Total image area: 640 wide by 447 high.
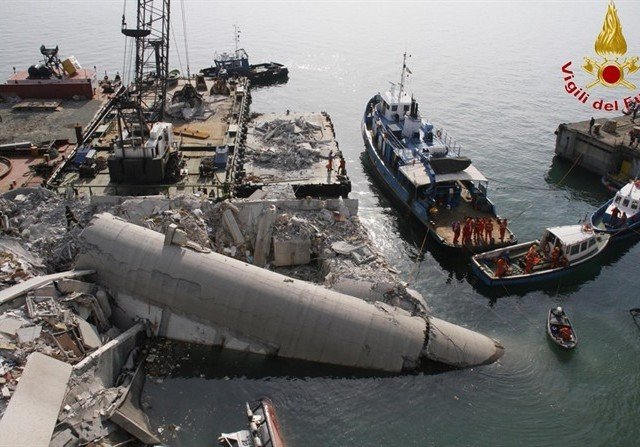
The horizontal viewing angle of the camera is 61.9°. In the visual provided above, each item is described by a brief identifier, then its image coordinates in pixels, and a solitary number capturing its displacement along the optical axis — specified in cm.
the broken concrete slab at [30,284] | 2353
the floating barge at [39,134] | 3572
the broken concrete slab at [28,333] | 2225
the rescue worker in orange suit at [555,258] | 3250
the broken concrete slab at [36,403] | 1800
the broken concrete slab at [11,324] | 2219
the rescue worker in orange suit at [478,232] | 3400
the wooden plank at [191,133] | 4259
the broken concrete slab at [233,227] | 3011
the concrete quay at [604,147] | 4541
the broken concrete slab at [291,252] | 2967
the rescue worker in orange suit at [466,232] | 3359
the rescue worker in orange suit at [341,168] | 3925
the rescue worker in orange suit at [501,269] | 3147
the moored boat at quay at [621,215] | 3681
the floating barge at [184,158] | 3466
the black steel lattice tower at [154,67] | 4078
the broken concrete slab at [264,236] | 2989
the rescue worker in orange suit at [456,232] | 3391
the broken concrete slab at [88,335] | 2359
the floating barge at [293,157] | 3775
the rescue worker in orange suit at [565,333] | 2753
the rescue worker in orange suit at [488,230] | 3415
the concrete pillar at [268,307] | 2561
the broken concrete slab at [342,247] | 2945
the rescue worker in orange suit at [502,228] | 3416
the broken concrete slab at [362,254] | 2924
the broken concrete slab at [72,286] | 2509
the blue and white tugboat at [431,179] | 3509
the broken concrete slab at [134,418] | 2059
